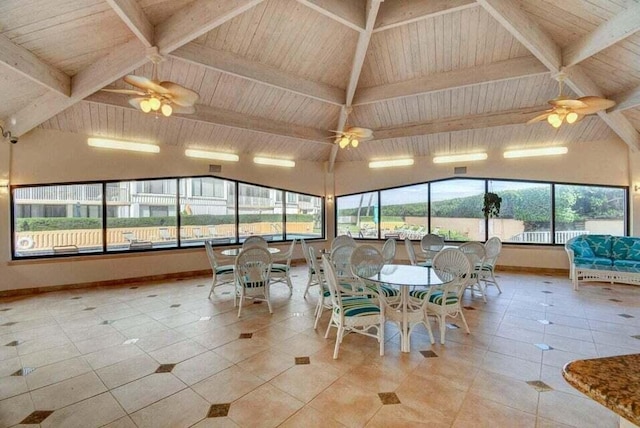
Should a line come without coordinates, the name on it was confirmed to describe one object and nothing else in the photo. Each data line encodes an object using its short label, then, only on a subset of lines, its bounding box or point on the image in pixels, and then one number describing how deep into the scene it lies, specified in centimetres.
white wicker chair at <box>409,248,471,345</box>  331
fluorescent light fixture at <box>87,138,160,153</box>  584
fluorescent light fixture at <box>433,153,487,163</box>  750
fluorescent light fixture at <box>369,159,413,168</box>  830
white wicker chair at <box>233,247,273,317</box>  422
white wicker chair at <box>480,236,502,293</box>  507
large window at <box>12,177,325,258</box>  564
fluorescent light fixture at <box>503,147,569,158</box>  681
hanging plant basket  688
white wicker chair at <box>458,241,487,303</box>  485
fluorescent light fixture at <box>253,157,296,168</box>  793
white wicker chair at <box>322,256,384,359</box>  302
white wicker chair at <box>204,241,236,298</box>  508
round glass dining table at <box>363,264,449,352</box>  309
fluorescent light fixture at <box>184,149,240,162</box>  689
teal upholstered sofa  545
